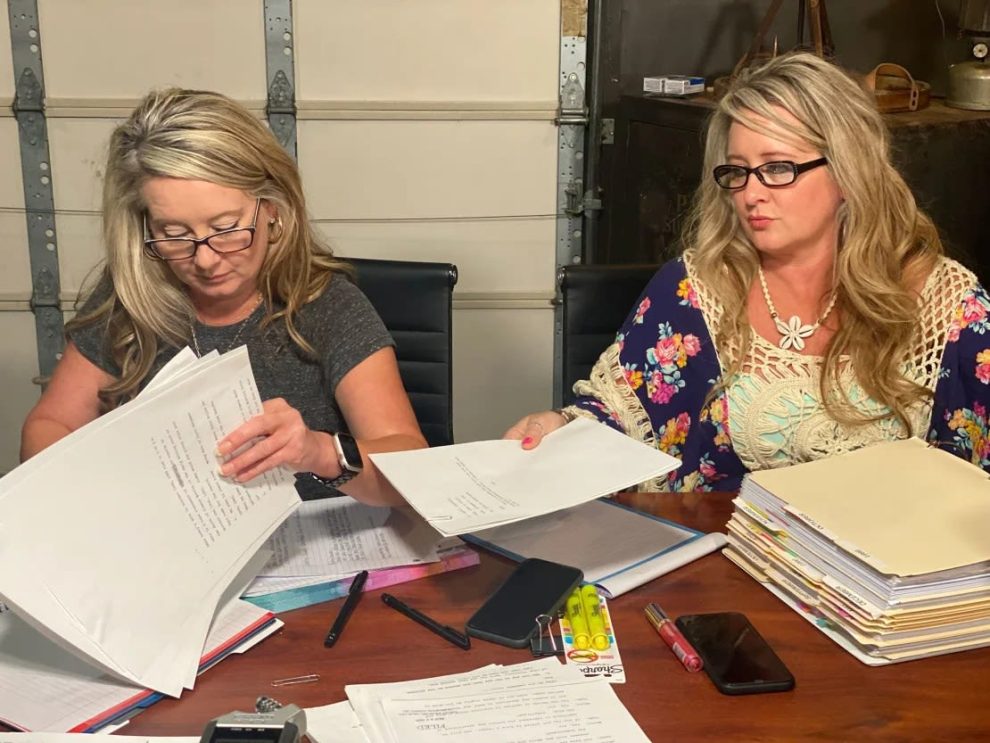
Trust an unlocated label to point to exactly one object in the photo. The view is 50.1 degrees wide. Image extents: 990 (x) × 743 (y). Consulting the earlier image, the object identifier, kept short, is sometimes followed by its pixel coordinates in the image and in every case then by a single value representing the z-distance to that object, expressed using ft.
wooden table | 3.34
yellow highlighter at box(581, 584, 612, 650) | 3.74
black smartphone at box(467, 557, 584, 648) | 3.79
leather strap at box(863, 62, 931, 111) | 9.37
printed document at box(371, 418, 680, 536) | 3.90
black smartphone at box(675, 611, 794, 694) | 3.52
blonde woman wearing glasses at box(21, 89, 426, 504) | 5.20
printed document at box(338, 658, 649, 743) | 3.26
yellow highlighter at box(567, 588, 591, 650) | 3.75
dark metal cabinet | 8.97
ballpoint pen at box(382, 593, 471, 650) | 3.77
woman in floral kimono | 5.62
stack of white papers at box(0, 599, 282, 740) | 3.34
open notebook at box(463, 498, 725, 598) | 4.25
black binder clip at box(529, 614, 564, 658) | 3.72
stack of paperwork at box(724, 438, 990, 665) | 3.70
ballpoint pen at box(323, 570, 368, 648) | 3.79
